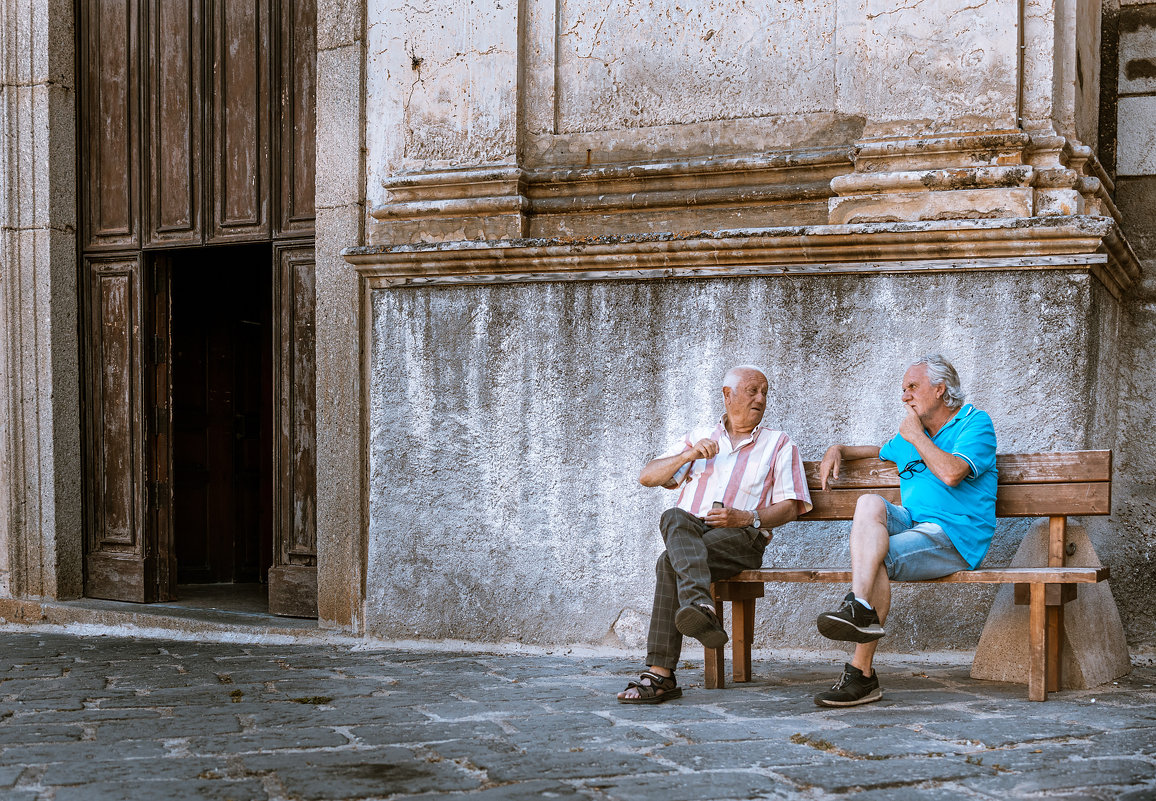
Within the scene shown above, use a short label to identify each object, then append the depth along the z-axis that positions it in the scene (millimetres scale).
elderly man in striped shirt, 4410
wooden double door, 6949
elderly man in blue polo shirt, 4191
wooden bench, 4270
